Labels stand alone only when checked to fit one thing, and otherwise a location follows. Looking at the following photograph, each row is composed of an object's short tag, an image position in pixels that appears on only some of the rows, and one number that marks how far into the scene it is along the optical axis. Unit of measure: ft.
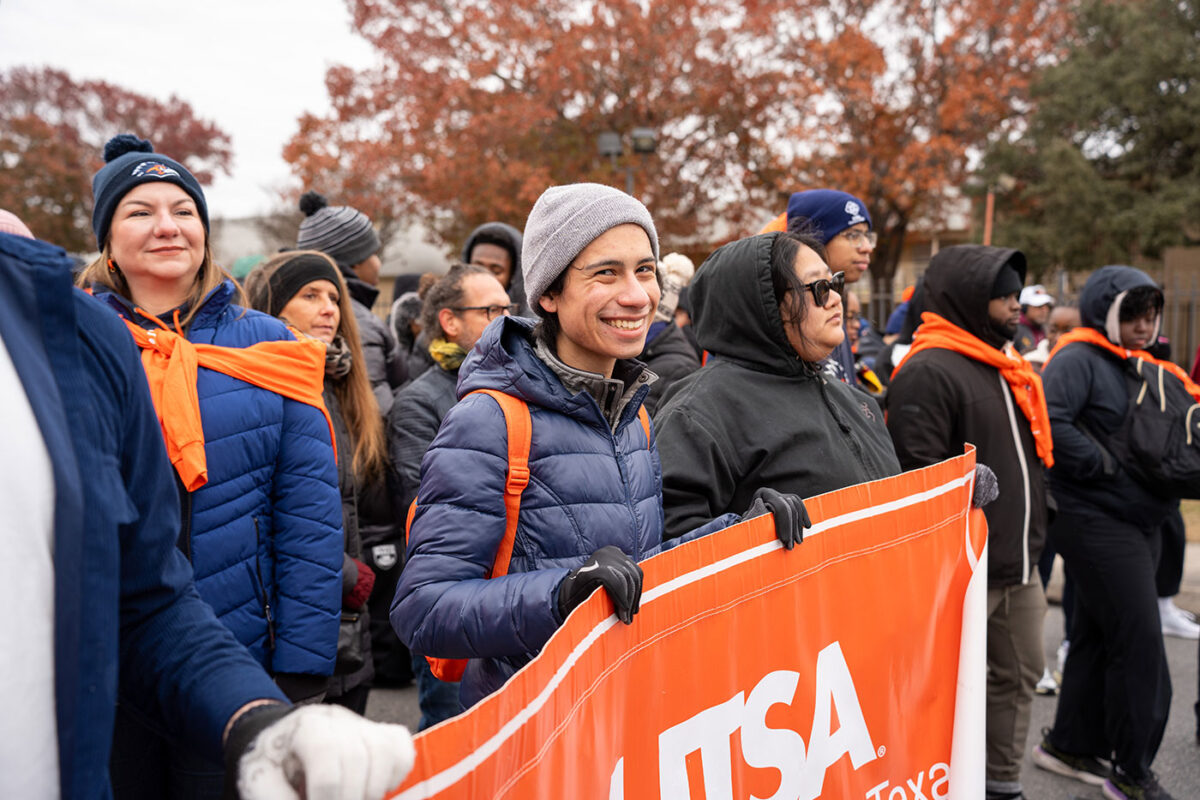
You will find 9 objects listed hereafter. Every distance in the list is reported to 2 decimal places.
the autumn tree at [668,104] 58.49
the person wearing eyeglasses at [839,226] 12.80
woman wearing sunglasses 8.71
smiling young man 5.84
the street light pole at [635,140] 48.60
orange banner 4.99
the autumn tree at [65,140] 88.17
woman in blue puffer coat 7.71
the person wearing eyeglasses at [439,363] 12.61
